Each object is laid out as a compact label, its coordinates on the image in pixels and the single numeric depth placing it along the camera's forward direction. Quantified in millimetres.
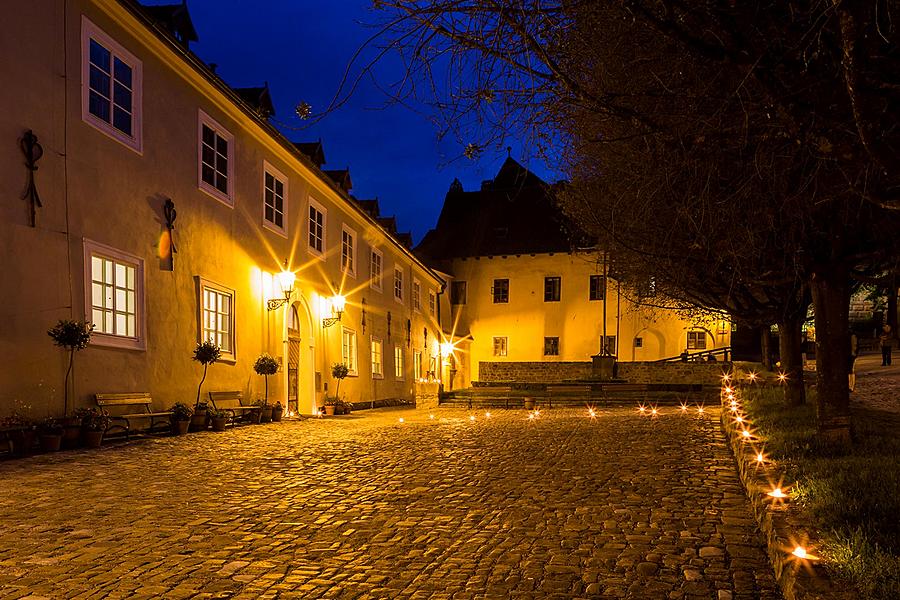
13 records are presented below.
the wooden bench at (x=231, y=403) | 13486
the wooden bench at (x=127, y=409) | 10305
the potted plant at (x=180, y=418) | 11547
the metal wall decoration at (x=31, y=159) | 9078
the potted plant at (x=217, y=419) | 12492
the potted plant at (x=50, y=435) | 8875
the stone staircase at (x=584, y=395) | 21516
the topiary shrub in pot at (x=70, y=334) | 9000
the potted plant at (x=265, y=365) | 14844
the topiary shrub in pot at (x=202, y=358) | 12289
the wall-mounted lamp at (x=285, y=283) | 16516
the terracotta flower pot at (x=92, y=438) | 9484
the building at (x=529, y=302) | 37531
